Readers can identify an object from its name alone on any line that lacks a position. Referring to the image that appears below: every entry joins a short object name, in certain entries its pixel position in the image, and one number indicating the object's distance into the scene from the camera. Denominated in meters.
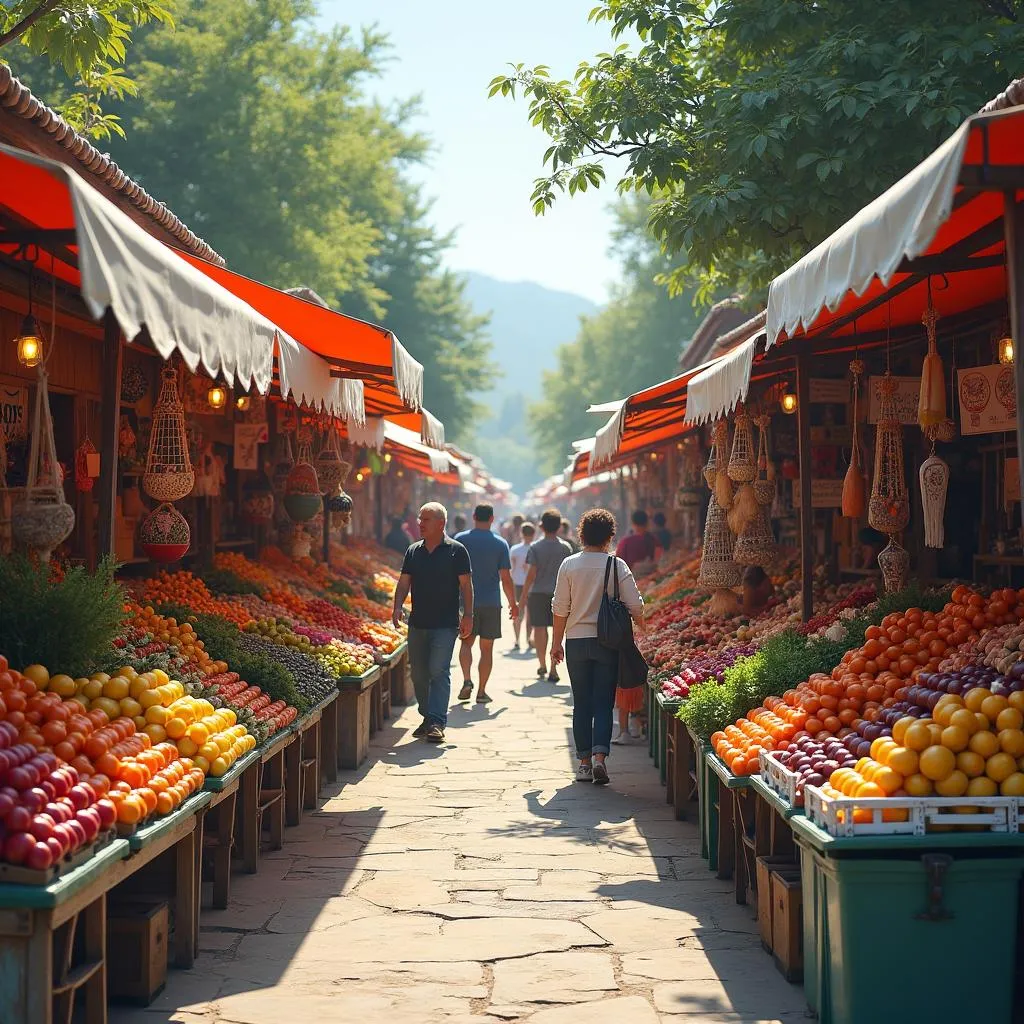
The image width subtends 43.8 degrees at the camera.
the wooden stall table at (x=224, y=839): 6.34
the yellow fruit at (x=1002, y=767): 4.61
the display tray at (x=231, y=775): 5.75
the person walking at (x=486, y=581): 13.87
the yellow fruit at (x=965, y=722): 4.75
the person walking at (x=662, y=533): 22.00
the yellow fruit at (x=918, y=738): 4.73
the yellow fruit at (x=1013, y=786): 4.57
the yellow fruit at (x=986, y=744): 4.67
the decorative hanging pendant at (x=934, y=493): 7.60
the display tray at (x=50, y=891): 3.85
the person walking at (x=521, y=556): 19.55
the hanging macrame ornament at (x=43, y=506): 6.00
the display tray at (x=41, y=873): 3.91
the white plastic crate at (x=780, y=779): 5.10
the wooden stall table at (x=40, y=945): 3.88
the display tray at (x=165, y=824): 4.68
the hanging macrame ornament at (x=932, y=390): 7.00
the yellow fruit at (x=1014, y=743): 4.66
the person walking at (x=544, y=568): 15.13
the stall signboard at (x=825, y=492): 9.88
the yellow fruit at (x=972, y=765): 4.65
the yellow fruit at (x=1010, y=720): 4.72
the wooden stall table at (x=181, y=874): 5.10
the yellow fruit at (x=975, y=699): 4.92
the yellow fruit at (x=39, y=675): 5.26
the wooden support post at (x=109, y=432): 6.55
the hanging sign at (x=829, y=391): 9.88
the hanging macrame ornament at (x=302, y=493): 12.89
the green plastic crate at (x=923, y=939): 4.42
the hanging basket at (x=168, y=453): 8.18
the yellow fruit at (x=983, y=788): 4.60
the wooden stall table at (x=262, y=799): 7.02
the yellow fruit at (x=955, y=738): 4.70
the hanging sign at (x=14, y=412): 7.82
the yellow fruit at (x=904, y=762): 4.66
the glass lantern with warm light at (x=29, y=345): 6.29
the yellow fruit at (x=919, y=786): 4.62
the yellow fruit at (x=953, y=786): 4.61
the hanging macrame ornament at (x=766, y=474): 10.37
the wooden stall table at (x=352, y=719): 10.01
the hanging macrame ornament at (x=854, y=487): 8.73
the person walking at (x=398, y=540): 24.25
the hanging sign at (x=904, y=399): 8.48
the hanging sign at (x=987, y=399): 7.21
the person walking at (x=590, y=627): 9.09
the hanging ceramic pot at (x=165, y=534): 8.45
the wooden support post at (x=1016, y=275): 4.34
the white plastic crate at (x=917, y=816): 4.43
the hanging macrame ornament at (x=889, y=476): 8.20
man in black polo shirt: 10.91
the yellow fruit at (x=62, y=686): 5.39
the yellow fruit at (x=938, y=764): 4.61
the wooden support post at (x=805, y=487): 8.69
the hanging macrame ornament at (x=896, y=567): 8.39
